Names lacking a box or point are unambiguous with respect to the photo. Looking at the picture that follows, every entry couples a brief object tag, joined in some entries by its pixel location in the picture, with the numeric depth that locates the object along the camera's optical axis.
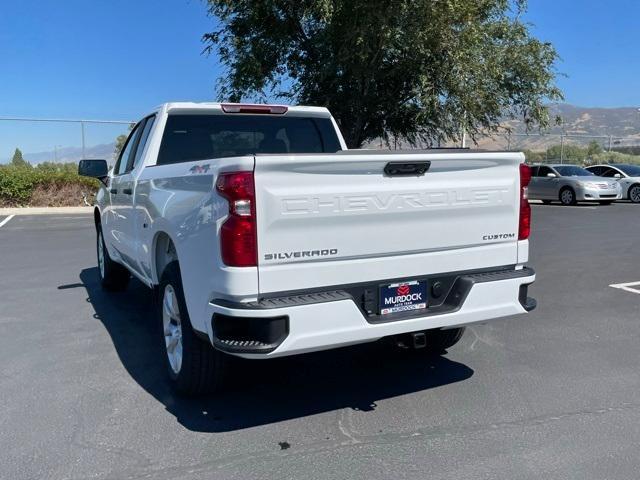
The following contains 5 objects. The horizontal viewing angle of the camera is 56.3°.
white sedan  22.91
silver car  21.25
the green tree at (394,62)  14.86
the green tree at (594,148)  41.33
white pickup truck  3.26
